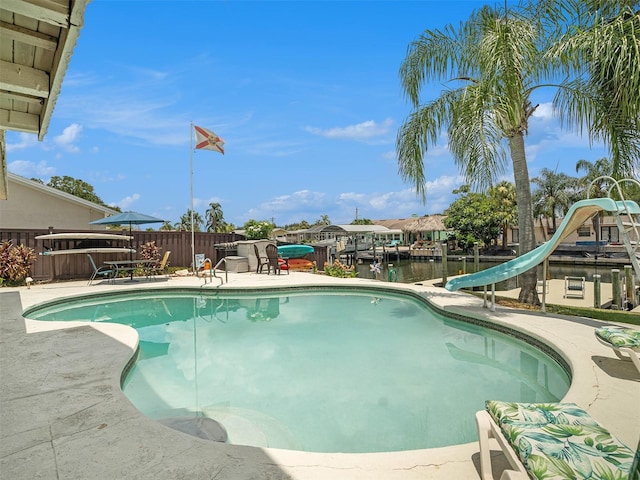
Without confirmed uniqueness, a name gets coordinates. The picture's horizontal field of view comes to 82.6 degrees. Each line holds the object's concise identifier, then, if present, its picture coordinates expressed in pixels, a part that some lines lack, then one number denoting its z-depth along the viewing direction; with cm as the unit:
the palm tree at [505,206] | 3344
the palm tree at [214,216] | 6025
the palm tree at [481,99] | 655
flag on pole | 1539
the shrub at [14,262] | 1099
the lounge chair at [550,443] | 163
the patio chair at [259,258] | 1422
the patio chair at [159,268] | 1276
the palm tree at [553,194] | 3493
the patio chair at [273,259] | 1363
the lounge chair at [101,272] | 1158
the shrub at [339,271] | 1402
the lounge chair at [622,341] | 364
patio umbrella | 1245
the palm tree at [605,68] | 546
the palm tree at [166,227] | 4534
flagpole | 1516
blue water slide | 450
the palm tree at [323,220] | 6941
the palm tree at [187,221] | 5775
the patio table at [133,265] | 1180
